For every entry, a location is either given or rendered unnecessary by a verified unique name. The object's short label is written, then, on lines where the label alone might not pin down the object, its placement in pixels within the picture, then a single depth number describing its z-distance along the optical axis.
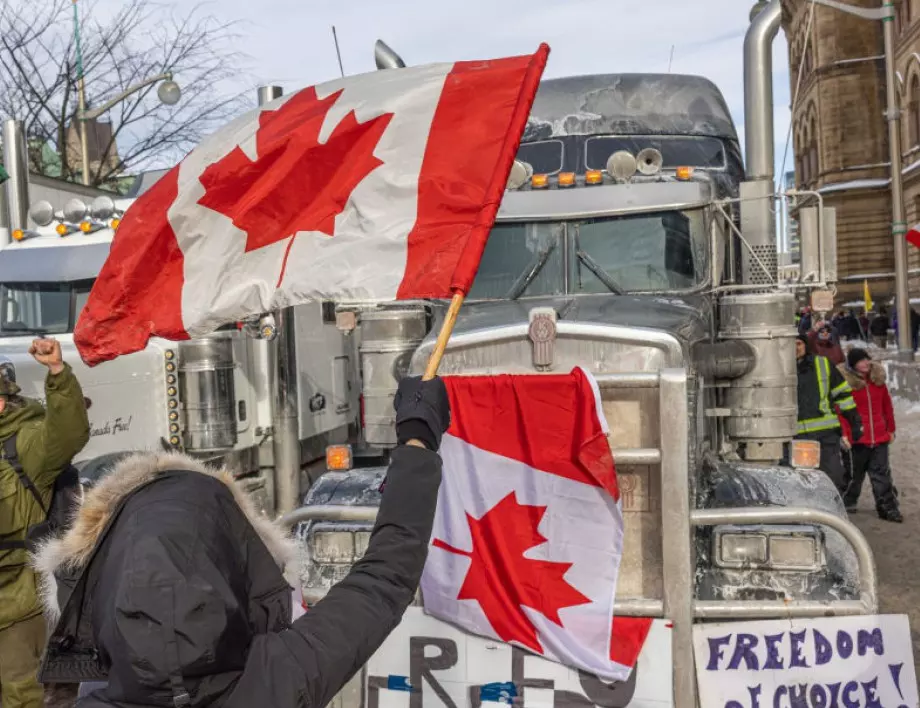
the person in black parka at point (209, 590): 1.70
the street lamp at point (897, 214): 17.39
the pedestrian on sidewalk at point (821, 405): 8.43
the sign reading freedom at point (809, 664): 3.85
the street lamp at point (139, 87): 15.34
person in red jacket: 9.01
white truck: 6.90
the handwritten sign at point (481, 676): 4.00
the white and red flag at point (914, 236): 12.18
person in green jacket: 4.41
